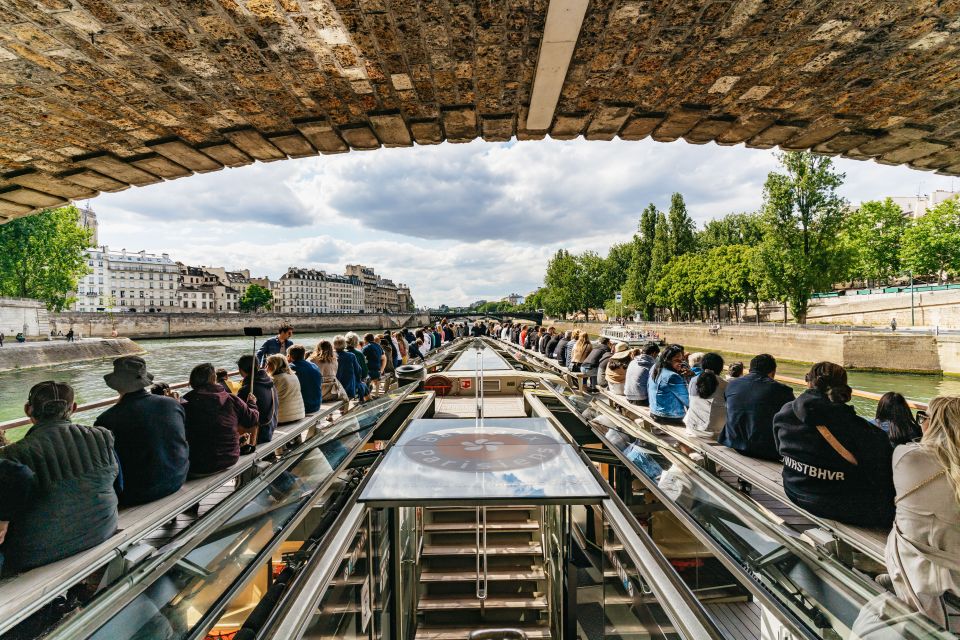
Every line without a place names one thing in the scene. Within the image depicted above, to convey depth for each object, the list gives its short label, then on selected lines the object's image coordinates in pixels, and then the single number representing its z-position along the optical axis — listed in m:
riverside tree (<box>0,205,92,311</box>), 33.16
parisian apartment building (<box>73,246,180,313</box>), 88.50
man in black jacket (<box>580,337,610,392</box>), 8.77
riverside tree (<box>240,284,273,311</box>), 97.69
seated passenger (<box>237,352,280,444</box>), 4.60
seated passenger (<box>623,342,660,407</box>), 6.31
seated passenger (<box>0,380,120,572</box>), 2.27
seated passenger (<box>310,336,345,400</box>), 6.78
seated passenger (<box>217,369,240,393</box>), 5.04
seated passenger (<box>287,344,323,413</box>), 5.93
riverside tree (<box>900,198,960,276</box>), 35.19
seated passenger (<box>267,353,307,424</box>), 5.31
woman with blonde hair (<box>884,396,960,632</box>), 1.89
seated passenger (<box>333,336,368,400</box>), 7.34
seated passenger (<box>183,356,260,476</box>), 3.64
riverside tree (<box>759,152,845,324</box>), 29.56
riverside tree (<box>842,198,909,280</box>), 43.22
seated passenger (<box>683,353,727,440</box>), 4.64
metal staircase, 2.94
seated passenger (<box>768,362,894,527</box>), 2.71
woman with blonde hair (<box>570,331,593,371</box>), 9.42
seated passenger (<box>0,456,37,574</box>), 2.18
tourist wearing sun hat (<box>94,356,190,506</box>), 3.05
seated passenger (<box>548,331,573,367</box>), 11.44
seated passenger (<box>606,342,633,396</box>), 7.07
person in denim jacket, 5.28
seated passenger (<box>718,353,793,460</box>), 3.88
